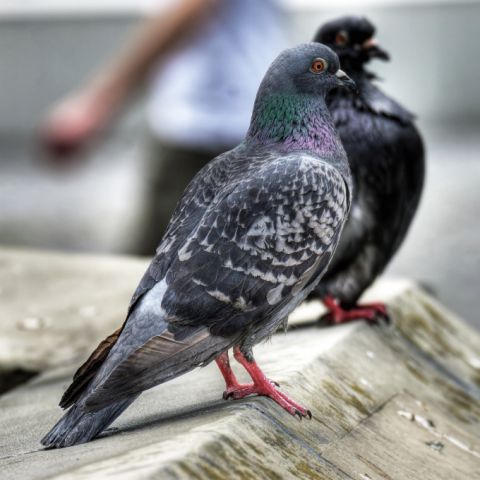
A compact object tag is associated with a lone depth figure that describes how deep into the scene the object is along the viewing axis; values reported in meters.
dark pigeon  6.59
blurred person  7.25
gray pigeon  3.99
